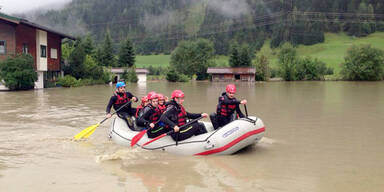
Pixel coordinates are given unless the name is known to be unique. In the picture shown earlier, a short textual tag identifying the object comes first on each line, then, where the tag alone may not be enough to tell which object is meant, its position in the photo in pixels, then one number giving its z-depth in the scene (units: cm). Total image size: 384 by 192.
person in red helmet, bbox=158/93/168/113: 916
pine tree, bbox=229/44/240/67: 7054
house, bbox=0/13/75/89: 2944
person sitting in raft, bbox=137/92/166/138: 910
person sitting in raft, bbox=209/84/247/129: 881
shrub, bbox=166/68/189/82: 6488
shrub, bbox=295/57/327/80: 6938
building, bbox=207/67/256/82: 6638
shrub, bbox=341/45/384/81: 6381
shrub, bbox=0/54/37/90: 2827
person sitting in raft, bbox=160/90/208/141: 816
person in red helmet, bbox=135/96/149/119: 994
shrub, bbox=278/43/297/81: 6856
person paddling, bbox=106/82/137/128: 1036
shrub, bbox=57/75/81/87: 3594
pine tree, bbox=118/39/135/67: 6806
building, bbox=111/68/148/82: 6494
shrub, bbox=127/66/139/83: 5738
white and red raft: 811
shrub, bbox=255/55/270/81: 6703
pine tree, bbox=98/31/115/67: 6637
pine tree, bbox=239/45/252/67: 7025
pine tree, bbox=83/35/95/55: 5809
